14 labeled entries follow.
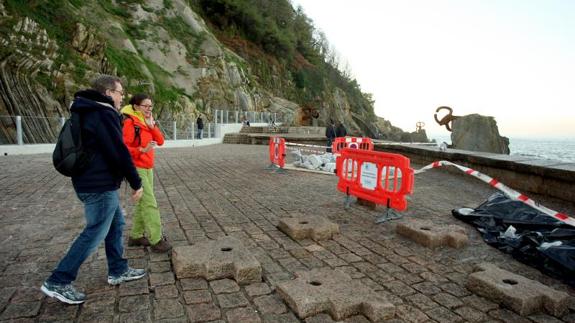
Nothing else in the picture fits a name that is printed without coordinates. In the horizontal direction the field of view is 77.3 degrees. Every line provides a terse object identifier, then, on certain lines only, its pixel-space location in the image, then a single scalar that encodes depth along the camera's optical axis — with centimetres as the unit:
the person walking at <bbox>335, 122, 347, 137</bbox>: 1841
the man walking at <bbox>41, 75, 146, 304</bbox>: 273
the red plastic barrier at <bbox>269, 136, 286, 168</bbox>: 1115
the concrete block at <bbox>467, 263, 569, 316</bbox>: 296
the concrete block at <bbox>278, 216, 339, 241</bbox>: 464
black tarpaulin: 369
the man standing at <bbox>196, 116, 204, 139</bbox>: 2542
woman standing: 374
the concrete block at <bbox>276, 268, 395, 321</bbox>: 282
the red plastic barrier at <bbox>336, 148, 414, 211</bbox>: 535
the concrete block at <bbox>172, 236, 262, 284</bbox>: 342
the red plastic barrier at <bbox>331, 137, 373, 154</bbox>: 1170
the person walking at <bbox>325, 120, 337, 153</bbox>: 1947
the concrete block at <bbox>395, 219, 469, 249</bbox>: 444
